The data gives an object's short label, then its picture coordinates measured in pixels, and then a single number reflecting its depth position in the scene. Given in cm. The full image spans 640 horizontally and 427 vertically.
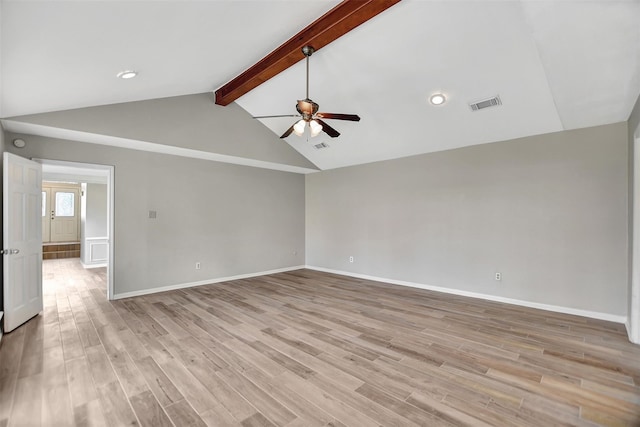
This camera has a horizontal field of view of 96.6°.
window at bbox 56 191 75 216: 999
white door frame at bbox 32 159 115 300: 464
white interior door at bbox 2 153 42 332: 330
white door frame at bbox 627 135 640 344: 305
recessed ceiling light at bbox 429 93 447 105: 387
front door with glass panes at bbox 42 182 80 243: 966
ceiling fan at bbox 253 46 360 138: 336
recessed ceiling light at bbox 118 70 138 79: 306
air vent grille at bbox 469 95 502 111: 374
